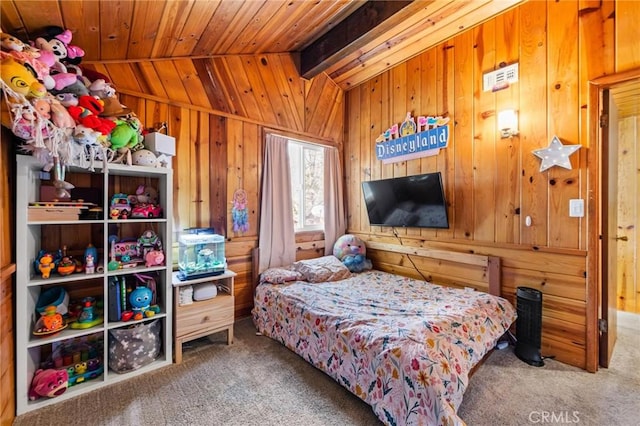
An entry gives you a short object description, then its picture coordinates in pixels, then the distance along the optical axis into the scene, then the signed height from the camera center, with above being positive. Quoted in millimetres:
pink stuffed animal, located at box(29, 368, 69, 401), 1647 -1046
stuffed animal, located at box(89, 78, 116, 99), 1820 +835
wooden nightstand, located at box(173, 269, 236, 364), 2137 -850
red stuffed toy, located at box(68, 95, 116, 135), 1616 +597
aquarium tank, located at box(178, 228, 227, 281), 2361 -375
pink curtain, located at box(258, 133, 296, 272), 3072 +13
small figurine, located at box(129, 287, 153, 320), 1980 -653
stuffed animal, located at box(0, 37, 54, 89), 1328 +797
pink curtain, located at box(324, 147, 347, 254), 3650 +132
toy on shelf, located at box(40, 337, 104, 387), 1811 -1016
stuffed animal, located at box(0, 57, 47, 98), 1275 +654
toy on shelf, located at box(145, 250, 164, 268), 2033 -344
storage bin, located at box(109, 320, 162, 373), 1906 -963
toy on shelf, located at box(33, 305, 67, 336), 1676 -687
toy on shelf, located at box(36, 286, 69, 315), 1808 -588
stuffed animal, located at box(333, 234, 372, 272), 3338 -535
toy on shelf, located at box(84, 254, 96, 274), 1835 -347
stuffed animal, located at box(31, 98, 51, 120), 1400 +559
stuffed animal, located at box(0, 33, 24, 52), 1324 +835
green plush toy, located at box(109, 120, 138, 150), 1850 +533
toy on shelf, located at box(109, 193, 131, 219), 1942 +40
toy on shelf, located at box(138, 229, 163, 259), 2092 -243
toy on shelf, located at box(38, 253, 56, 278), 1708 -329
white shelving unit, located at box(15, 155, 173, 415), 1597 -352
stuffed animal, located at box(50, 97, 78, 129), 1482 +541
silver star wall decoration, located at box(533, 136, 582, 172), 2107 +436
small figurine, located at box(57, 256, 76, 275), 1778 -352
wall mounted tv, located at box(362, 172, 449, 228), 2758 +95
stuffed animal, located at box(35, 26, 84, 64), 1535 +999
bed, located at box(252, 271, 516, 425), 1397 -821
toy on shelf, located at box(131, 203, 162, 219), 2029 +9
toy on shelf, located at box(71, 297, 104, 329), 1804 -714
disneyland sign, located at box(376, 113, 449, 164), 2910 +813
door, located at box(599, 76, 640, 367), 2082 +46
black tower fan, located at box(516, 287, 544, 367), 2139 -947
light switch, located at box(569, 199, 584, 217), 2061 +3
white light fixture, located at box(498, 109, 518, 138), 2387 +767
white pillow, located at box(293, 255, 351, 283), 2891 -646
